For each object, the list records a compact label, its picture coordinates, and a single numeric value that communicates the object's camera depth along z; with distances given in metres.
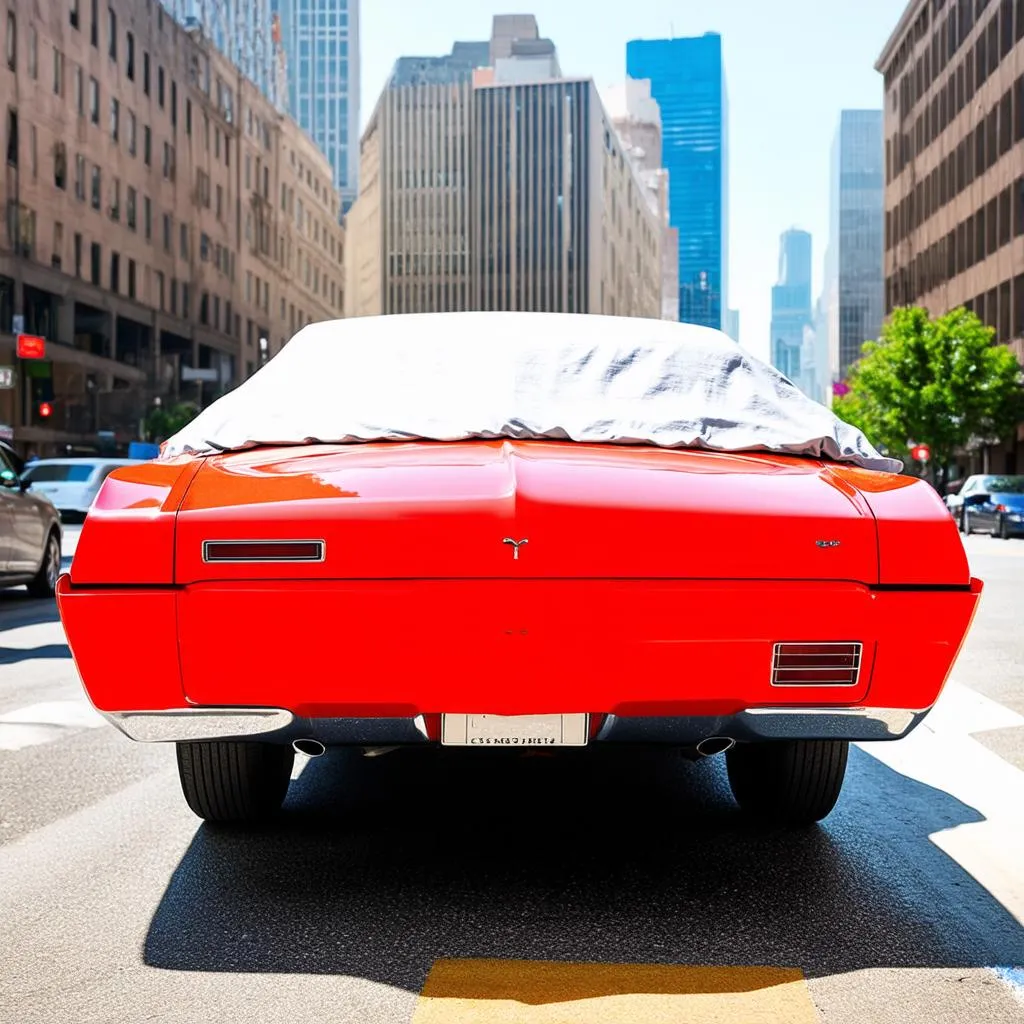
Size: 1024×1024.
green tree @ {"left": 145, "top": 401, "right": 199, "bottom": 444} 61.72
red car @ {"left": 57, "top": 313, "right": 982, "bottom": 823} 3.46
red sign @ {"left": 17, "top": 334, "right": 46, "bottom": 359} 47.34
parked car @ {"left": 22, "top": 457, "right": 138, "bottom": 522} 28.47
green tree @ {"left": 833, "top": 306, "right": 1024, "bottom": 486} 55.84
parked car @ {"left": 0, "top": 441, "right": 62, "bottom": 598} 13.09
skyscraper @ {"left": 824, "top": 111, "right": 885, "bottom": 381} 177.38
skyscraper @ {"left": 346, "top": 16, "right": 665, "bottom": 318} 137.88
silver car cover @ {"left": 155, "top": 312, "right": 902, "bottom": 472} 4.31
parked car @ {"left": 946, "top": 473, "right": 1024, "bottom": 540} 33.00
